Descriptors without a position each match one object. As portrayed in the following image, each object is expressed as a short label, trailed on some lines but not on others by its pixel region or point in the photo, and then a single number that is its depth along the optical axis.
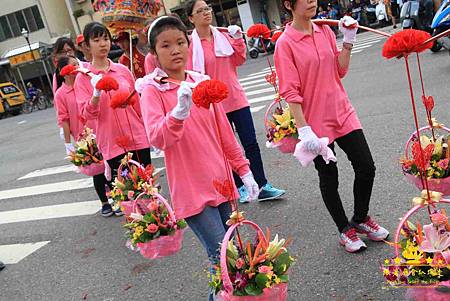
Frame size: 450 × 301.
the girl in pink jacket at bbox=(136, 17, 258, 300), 2.40
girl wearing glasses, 4.03
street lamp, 28.39
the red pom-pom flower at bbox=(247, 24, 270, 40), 3.98
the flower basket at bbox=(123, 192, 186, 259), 3.04
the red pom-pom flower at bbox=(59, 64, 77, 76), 4.20
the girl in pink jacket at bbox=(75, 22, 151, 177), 4.07
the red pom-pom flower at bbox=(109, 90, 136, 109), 3.20
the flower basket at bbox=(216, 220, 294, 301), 2.12
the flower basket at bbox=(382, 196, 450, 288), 2.04
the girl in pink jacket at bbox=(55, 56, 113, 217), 5.00
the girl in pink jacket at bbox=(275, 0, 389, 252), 2.90
